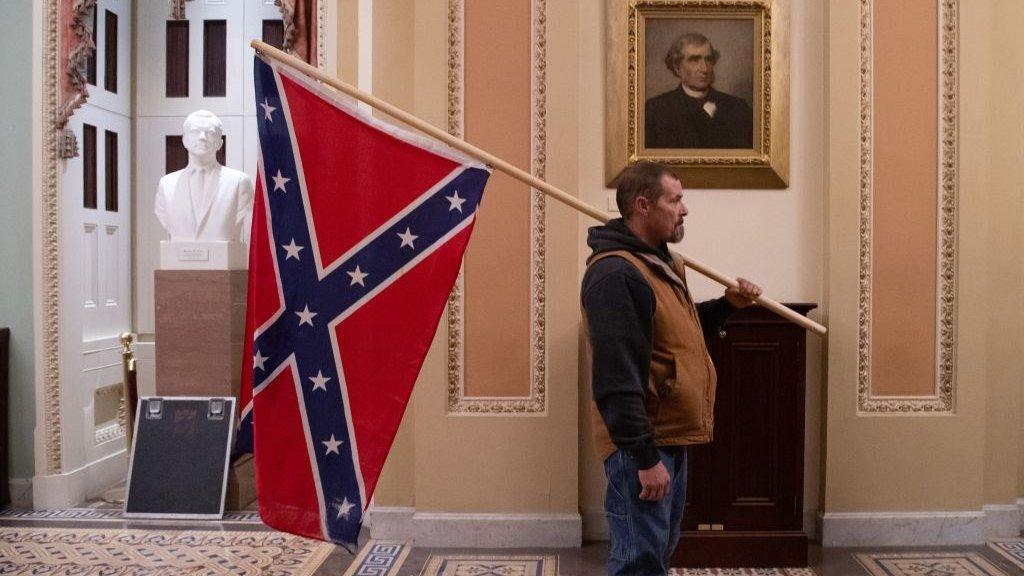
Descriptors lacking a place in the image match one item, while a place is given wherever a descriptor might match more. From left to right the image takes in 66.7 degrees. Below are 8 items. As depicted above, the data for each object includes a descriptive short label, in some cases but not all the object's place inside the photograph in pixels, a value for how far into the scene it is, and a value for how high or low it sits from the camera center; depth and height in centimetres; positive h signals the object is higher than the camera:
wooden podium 354 -83
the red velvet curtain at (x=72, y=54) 434 +123
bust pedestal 437 -29
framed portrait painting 382 +94
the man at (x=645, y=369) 197 -24
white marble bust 441 +45
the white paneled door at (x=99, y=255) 449 +12
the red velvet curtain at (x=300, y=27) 441 +142
